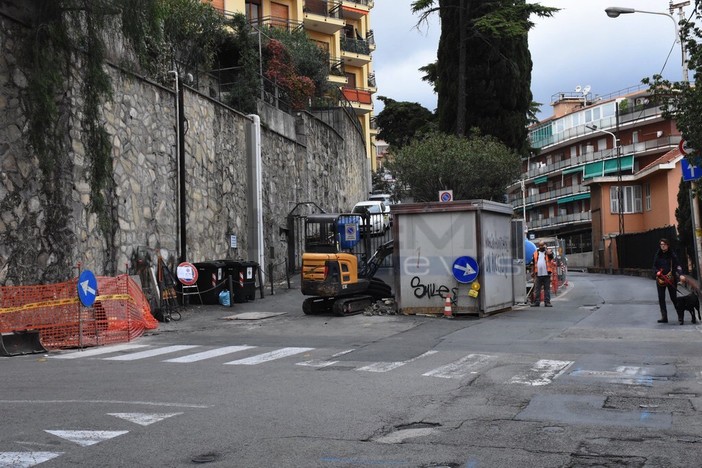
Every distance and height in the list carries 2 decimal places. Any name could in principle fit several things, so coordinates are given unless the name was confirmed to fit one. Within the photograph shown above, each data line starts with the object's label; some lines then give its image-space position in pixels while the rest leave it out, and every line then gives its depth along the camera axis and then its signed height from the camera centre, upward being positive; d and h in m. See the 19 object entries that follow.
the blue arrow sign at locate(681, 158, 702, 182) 18.16 +1.68
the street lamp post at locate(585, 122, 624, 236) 55.28 +3.31
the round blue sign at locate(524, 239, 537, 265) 27.06 +0.05
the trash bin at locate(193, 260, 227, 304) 22.05 -0.52
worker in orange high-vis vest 22.55 -0.73
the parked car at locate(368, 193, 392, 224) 49.28 +3.87
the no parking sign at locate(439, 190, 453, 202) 22.85 +1.71
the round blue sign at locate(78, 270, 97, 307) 14.39 -0.39
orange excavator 19.67 -0.68
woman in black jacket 17.28 -0.57
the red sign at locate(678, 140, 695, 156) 17.19 +2.24
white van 30.42 +1.65
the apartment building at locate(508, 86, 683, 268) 54.00 +7.42
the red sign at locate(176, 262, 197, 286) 21.03 -0.27
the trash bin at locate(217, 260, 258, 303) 22.48 -0.47
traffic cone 19.34 -1.35
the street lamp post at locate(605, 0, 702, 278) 19.88 +5.21
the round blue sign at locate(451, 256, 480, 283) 19.47 -0.41
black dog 16.61 -1.28
